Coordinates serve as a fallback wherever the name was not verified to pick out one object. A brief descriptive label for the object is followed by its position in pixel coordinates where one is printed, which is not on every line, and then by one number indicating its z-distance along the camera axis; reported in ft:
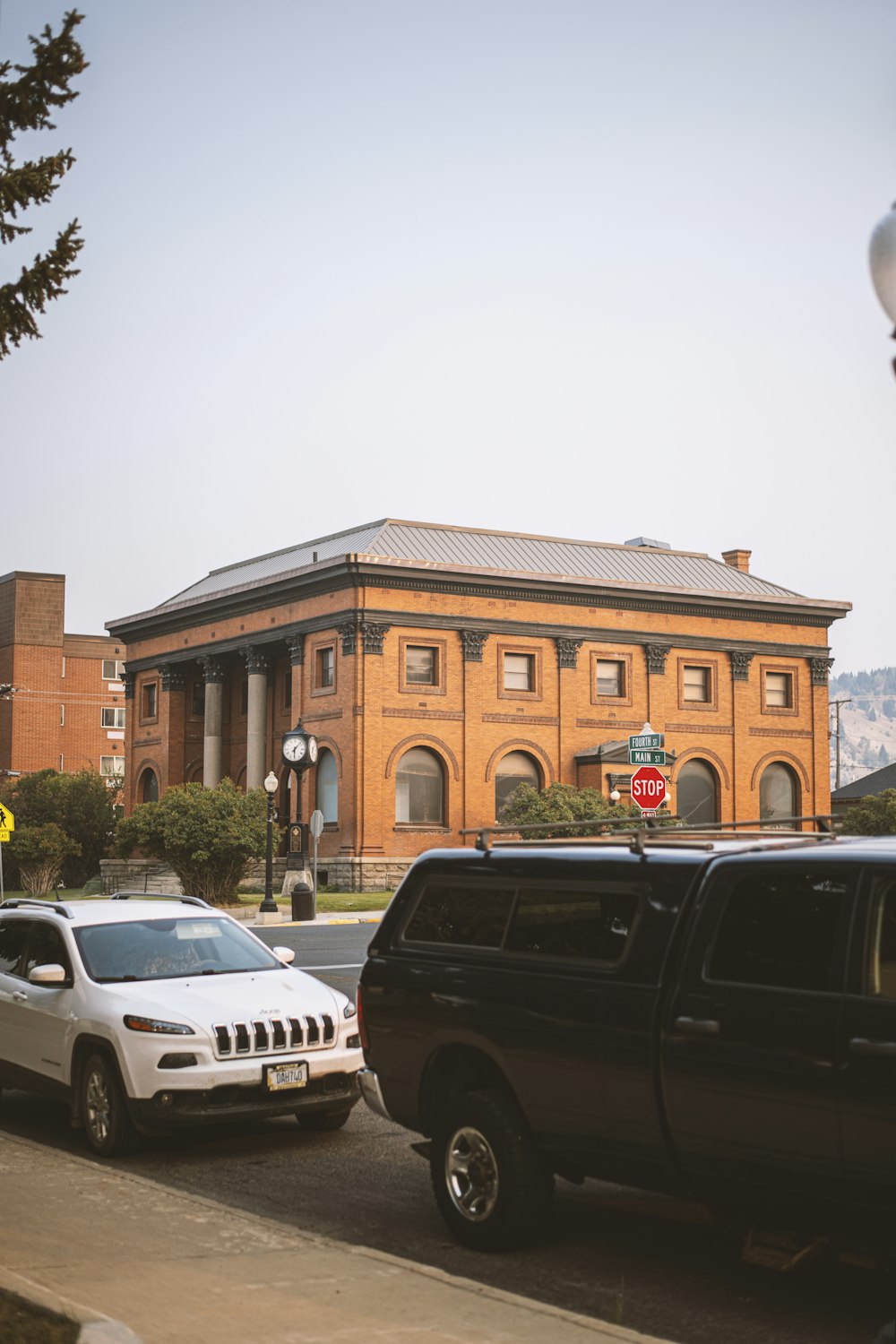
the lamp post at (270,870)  140.46
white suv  33.47
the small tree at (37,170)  29.89
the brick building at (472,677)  187.11
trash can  134.92
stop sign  79.66
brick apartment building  332.39
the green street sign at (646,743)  86.12
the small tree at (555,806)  181.98
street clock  174.50
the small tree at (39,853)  192.44
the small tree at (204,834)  155.63
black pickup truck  21.04
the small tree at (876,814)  217.77
